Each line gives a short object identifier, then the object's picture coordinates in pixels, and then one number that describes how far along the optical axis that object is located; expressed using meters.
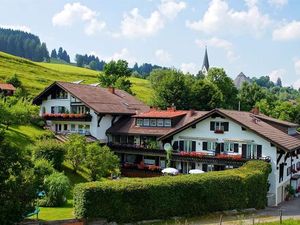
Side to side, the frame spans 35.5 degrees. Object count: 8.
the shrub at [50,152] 47.81
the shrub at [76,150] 48.75
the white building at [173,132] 50.03
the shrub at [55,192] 38.00
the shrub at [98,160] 47.56
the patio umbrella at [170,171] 49.29
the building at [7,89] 83.66
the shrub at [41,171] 26.72
